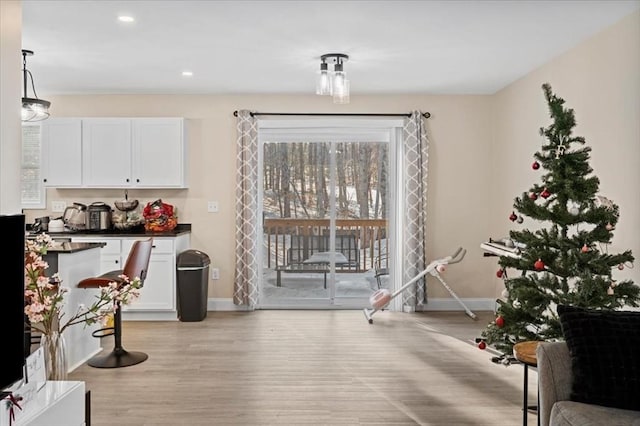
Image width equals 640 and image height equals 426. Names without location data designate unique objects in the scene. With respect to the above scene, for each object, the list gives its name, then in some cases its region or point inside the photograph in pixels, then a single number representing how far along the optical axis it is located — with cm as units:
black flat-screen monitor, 198
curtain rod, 634
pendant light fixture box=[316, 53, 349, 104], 458
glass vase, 252
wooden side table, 273
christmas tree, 307
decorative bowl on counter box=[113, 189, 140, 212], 625
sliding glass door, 662
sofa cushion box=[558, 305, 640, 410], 222
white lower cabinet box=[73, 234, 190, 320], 582
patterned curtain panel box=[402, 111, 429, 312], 627
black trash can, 585
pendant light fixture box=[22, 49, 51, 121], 441
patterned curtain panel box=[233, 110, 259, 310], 629
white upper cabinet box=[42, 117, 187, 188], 616
